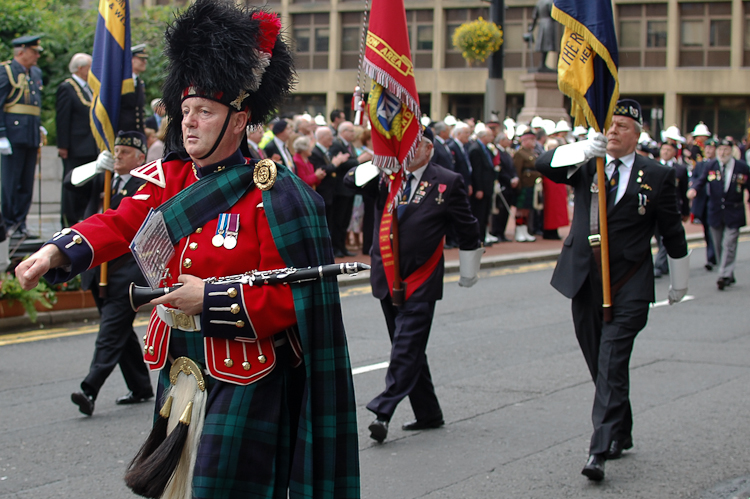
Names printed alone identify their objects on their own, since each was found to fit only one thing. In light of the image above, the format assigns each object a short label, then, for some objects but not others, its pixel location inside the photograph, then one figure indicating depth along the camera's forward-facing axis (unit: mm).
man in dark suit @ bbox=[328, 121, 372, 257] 15266
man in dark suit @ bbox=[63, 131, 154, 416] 6656
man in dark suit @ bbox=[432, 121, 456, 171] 14656
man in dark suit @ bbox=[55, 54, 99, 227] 12391
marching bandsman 3264
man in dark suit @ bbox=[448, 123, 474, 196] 16641
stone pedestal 25938
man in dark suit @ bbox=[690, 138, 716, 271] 15047
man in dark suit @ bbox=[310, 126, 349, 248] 14656
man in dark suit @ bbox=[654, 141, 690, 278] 14688
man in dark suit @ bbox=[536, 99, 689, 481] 5633
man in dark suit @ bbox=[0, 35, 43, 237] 11930
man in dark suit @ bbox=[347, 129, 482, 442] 6238
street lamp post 23094
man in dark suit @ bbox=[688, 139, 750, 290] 13484
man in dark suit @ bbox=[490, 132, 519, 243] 18609
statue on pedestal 26594
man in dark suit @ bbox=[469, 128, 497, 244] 17234
